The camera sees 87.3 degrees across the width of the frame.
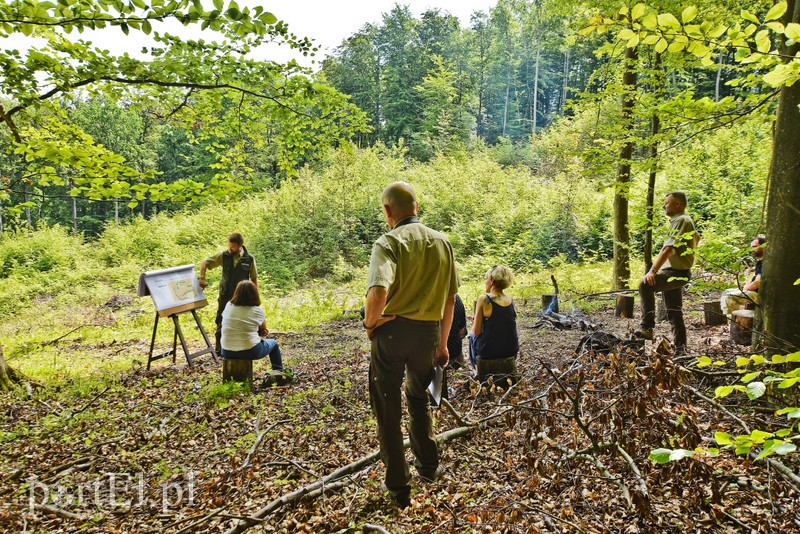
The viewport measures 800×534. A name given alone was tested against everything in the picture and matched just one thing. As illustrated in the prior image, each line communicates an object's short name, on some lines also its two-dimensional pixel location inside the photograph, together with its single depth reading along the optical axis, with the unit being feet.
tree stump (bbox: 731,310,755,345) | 17.02
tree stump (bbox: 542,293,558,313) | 30.40
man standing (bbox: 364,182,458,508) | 9.15
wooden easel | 23.71
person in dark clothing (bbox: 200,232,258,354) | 24.28
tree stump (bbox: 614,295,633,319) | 27.24
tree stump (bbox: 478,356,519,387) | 15.52
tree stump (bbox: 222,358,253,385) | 19.66
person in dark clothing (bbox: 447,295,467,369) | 17.69
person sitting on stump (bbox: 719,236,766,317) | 17.72
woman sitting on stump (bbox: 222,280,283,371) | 19.17
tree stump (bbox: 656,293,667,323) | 23.41
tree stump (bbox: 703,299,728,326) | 22.89
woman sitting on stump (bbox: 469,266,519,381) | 15.38
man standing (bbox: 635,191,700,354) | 15.56
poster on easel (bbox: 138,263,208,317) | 23.49
